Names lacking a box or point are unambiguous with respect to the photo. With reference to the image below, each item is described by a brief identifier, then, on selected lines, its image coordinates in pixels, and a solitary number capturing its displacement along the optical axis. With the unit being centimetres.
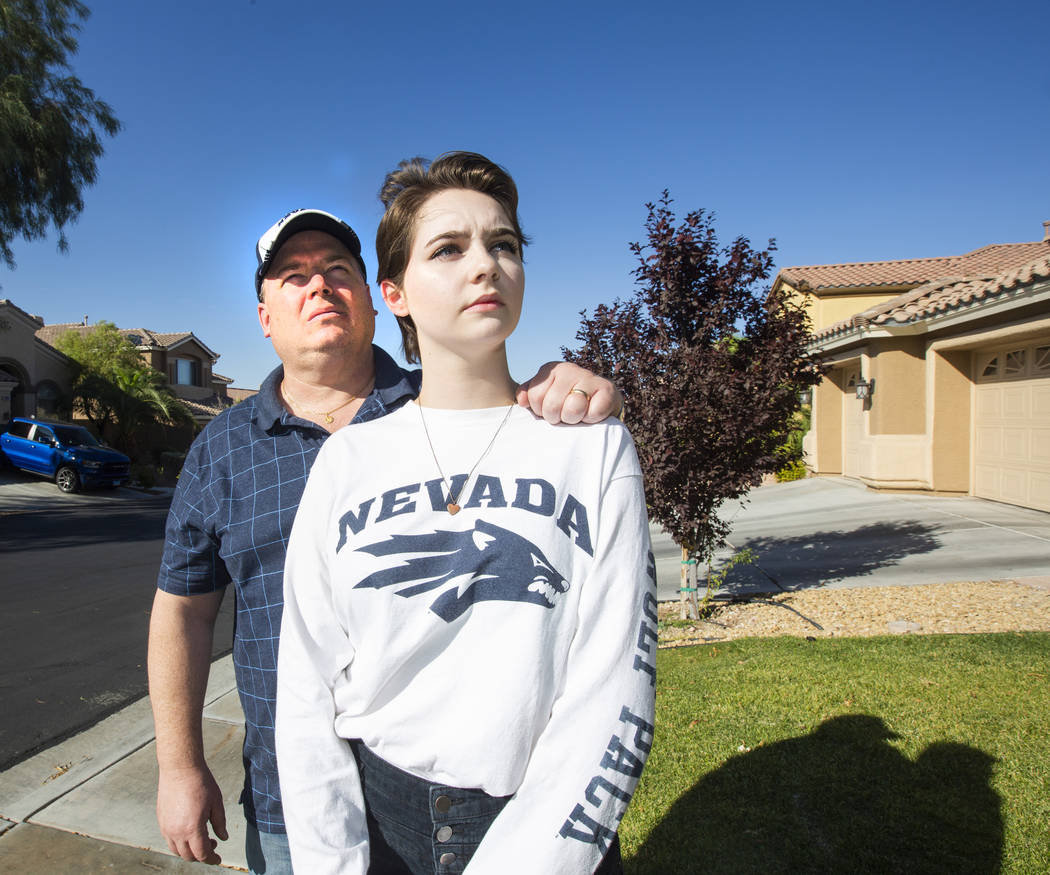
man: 159
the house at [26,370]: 2350
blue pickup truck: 1956
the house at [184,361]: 3394
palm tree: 2600
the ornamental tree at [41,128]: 1445
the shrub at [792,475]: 1652
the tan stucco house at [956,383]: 987
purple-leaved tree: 574
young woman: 113
